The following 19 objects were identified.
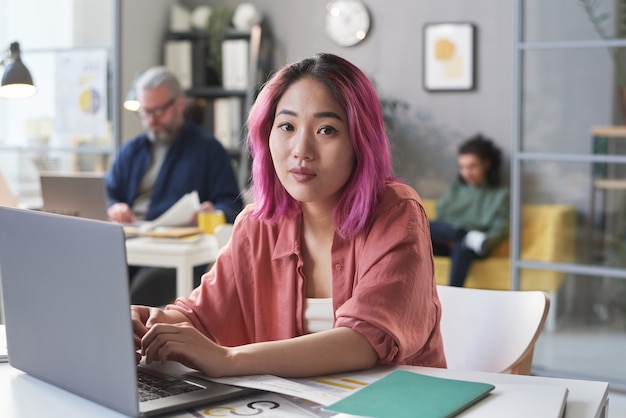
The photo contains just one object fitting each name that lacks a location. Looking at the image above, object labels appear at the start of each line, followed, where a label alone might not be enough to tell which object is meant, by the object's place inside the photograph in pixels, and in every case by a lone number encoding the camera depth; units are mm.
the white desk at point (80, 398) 1105
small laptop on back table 3047
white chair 1640
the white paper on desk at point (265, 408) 1091
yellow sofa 4172
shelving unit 5777
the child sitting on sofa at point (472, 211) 4953
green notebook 1043
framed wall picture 5457
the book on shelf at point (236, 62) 5852
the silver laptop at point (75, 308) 1012
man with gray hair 3945
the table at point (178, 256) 2998
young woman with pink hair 1345
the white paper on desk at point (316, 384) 1145
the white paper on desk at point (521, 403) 1067
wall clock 5758
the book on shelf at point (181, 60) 6012
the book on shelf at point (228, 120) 5898
